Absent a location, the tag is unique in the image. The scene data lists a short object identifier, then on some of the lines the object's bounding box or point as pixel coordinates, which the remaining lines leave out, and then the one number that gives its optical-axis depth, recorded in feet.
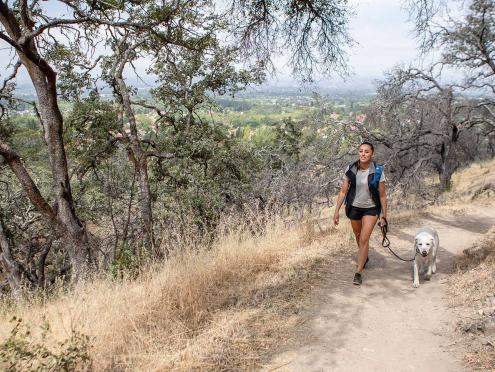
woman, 15.98
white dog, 16.53
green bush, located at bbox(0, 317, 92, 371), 8.82
